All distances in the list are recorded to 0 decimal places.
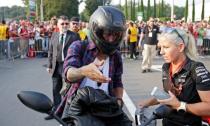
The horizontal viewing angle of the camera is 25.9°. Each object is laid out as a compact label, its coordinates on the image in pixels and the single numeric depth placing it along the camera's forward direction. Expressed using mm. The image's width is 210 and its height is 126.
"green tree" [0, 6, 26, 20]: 112062
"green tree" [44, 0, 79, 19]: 77750
